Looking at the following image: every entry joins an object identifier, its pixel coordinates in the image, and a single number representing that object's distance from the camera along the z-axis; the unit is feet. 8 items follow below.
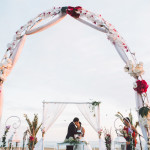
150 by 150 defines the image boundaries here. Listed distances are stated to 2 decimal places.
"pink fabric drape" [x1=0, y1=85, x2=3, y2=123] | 12.76
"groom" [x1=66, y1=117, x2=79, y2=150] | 19.49
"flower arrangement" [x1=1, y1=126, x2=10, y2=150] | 16.55
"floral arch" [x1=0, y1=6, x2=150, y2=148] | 11.78
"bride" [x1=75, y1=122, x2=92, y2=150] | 16.52
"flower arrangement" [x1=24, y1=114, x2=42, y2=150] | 29.19
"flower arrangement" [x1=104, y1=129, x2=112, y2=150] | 25.62
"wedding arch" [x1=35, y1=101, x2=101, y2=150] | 30.81
